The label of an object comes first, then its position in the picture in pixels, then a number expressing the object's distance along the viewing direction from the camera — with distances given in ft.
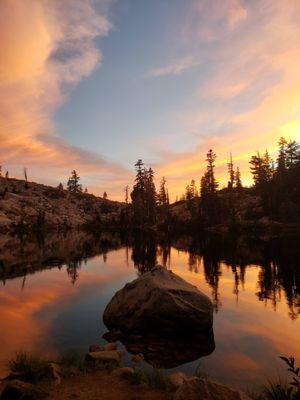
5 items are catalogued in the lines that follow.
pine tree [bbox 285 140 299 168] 282.97
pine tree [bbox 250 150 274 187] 285.84
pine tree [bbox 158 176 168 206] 415.99
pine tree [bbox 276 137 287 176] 264.11
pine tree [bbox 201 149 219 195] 314.16
